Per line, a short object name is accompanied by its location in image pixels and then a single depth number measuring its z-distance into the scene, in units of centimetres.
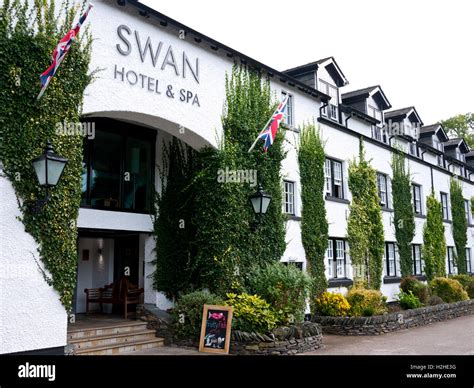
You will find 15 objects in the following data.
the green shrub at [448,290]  2060
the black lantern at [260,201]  1315
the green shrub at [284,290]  1209
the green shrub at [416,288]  1913
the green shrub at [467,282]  2327
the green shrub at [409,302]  1773
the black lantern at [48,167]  858
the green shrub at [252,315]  1134
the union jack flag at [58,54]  857
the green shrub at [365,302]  1551
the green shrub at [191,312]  1184
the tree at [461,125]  4475
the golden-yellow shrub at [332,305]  1552
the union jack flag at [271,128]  1314
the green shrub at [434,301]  1909
